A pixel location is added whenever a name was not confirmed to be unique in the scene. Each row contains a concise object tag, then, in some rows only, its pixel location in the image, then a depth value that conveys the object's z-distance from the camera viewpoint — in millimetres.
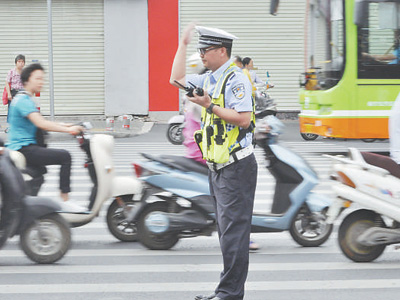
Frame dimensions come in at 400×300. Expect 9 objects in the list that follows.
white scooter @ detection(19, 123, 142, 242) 14547
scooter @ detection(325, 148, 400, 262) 12742
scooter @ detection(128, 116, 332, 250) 13820
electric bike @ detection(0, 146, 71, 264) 12555
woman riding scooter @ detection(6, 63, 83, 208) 14727
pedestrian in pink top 35531
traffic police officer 9703
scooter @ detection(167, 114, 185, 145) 33656
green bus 24906
